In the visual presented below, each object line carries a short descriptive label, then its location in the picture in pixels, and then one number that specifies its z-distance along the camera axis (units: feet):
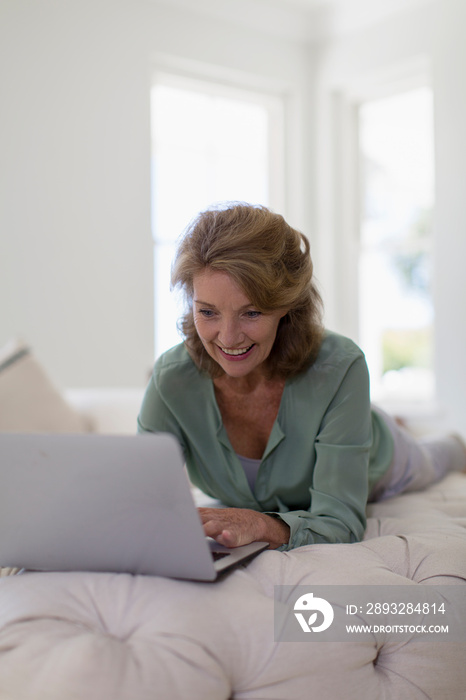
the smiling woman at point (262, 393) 4.68
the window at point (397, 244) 16.20
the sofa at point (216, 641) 3.05
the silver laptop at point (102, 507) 3.26
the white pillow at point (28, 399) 9.23
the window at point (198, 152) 15.85
